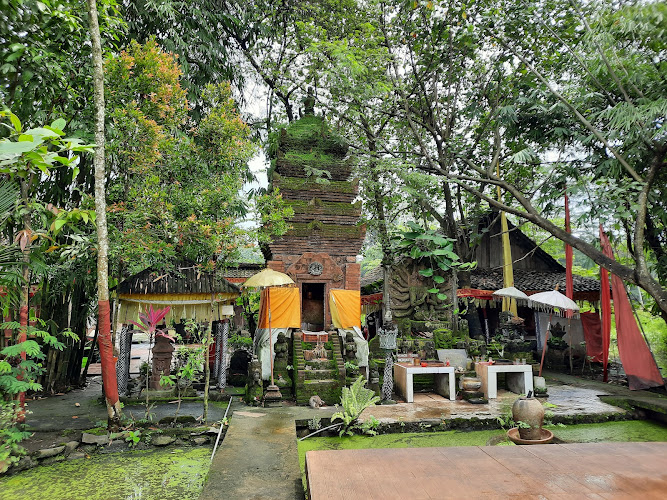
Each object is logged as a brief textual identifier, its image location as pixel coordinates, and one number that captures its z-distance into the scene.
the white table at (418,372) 9.58
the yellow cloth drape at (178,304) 9.34
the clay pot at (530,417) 6.17
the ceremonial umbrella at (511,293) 11.53
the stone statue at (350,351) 10.23
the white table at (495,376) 9.70
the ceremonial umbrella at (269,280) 8.69
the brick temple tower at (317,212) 11.04
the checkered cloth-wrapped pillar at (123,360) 9.39
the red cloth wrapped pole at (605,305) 10.55
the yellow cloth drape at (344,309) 10.70
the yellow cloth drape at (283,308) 9.98
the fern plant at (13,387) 5.27
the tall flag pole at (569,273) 10.77
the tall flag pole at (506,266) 14.21
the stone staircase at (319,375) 9.09
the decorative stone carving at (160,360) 9.71
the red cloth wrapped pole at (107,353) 6.26
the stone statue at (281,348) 9.74
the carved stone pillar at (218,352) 10.38
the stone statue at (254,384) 8.91
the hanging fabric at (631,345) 9.41
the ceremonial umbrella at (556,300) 10.35
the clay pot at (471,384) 9.60
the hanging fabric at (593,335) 13.58
